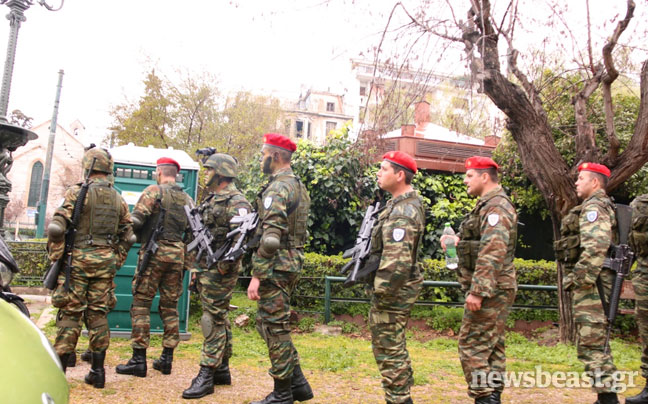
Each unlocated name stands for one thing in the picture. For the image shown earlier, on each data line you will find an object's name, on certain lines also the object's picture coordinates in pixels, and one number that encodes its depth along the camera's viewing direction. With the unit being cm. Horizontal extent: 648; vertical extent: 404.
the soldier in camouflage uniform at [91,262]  471
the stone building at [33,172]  4206
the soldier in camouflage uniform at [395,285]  374
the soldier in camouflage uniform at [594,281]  427
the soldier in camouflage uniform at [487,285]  399
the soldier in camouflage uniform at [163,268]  539
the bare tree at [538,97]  641
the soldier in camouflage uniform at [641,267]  482
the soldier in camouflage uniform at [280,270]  414
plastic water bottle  458
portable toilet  686
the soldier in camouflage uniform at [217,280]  464
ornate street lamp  593
